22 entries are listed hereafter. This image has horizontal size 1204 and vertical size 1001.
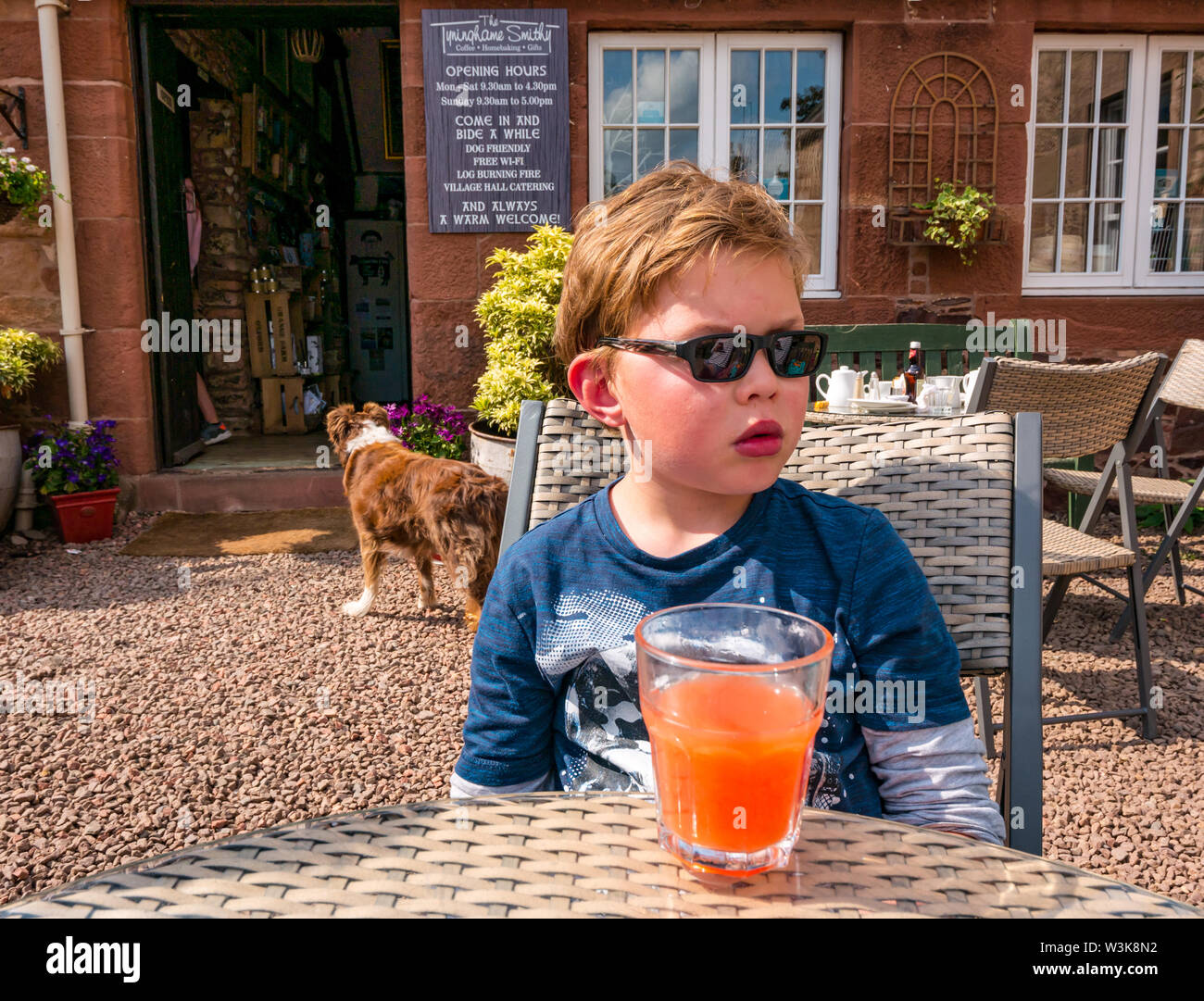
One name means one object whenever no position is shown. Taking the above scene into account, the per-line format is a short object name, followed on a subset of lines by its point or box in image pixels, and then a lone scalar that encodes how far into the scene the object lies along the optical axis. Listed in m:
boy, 1.04
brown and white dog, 3.59
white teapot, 3.39
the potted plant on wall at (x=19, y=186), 4.79
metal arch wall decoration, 5.46
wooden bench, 4.87
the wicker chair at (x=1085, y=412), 2.80
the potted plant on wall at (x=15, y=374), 4.98
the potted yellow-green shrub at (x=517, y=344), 4.69
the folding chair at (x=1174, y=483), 3.64
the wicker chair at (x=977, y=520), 1.16
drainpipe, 5.24
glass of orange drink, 0.68
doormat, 5.13
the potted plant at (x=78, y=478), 5.32
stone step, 5.80
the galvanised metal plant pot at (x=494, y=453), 4.56
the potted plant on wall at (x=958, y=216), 5.39
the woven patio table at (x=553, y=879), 0.64
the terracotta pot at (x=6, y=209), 4.86
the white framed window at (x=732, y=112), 5.60
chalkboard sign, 5.37
